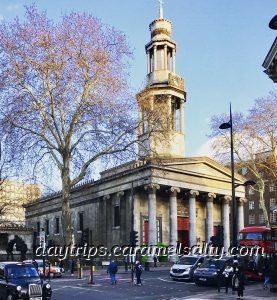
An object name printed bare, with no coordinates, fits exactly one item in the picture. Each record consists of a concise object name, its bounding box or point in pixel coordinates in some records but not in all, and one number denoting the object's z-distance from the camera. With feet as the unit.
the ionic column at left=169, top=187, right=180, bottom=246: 166.40
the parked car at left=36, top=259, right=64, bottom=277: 112.98
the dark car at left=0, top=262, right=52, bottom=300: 59.72
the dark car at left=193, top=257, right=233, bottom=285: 88.03
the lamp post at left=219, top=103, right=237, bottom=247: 79.54
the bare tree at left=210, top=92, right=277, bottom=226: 174.50
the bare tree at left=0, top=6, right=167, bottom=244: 116.98
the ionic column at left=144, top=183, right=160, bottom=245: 161.58
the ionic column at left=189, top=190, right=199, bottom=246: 173.30
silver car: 96.68
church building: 168.04
